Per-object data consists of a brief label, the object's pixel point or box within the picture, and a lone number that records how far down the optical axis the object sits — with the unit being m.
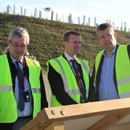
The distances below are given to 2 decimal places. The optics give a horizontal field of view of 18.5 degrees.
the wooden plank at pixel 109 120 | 2.53
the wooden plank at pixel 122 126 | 2.80
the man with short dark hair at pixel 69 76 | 3.61
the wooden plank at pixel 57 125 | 1.99
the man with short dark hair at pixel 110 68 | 3.71
